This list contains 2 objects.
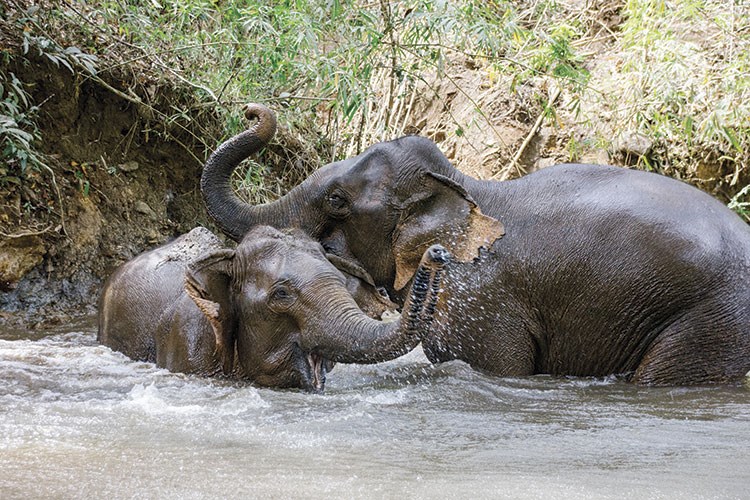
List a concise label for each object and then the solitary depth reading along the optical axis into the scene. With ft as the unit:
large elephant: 37.83
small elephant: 33.27
